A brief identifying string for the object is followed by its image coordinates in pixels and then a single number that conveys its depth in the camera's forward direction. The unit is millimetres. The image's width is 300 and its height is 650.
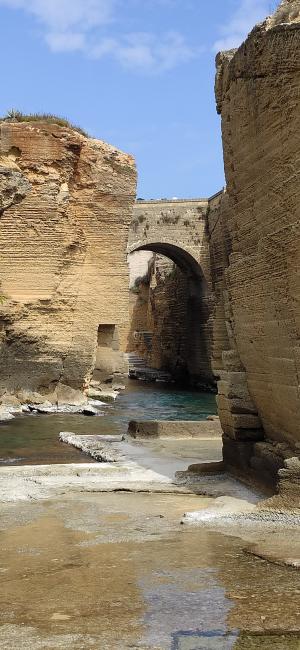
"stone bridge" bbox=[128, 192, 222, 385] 32156
